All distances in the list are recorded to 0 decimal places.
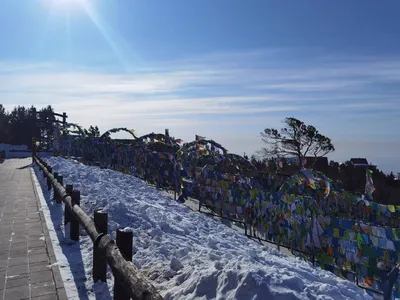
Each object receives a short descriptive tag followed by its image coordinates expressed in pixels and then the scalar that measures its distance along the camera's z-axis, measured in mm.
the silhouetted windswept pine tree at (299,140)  34344
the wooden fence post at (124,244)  3512
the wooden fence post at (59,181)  8645
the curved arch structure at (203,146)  15898
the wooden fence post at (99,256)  4230
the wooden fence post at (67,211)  6560
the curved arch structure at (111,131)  23969
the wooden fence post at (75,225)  5961
